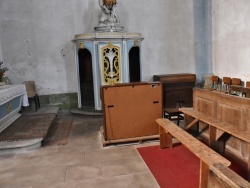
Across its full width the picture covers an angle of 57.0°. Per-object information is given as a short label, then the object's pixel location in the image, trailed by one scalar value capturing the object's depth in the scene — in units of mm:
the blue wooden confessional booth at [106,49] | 5449
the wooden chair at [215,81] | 6253
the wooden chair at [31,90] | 5789
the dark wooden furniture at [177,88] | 6078
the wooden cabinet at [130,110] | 3596
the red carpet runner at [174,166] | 2539
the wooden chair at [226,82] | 5746
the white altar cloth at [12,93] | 4242
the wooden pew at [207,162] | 1641
